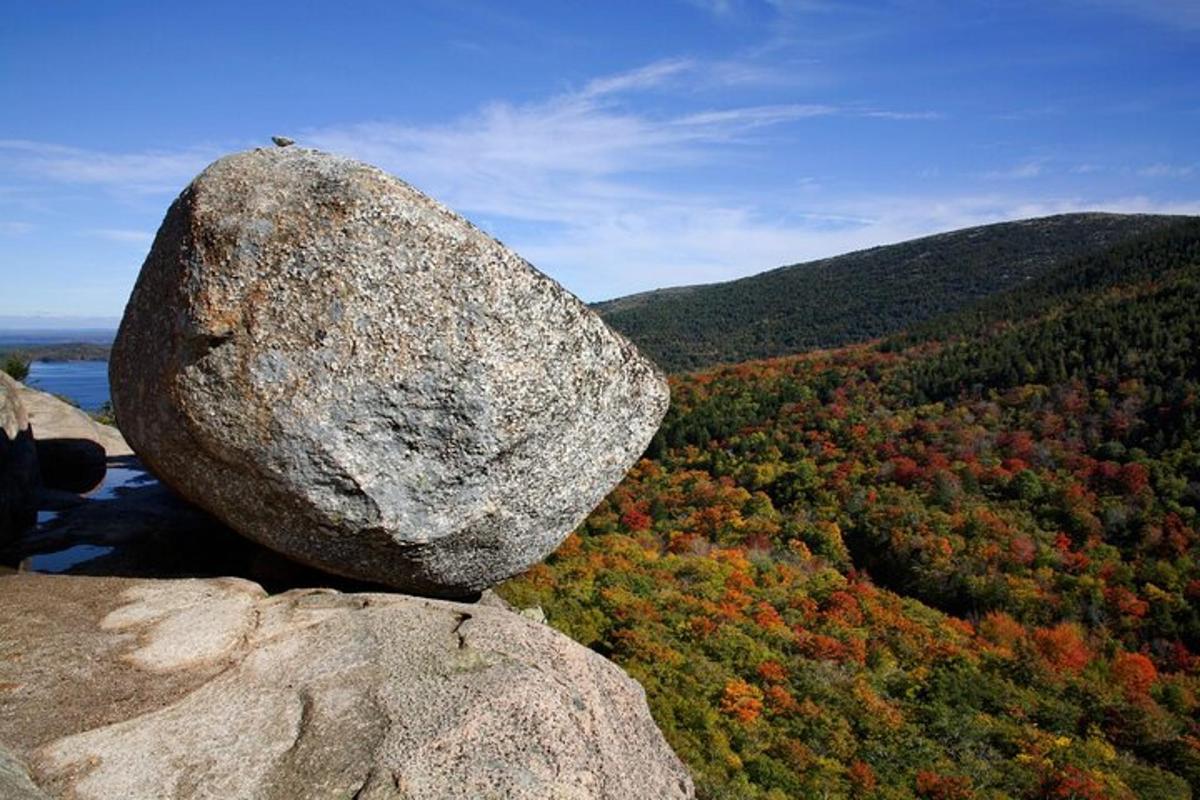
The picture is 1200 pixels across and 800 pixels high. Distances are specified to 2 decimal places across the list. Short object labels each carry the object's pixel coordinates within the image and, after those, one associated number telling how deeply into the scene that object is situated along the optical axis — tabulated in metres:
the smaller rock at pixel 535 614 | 10.78
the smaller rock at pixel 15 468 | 8.98
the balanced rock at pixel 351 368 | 6.31
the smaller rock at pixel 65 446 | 12.21
